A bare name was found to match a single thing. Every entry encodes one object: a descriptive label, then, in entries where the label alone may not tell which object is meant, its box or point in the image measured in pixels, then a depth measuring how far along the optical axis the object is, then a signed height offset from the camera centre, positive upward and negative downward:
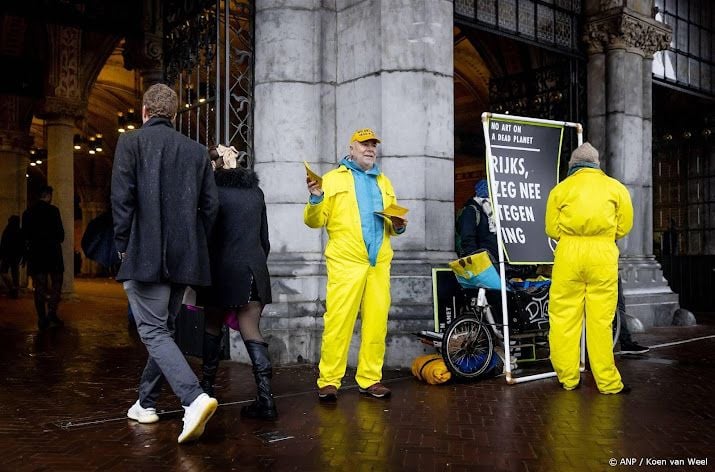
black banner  6.23 +0.57
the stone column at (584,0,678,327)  10.29 +1.81
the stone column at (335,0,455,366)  6.84 +1.06
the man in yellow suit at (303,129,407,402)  5.37 -0.19
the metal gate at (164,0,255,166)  7.54 +2.16
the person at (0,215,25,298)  10.44 -0.13
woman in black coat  4.78 -0.20
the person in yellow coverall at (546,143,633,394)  5.63 -0.22
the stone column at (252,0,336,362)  7.27 +1.10
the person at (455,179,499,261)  6.68 +0.13
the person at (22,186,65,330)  10.09 -0.14
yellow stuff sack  5.95 -1.16
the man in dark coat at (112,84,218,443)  4.14 +0.07
